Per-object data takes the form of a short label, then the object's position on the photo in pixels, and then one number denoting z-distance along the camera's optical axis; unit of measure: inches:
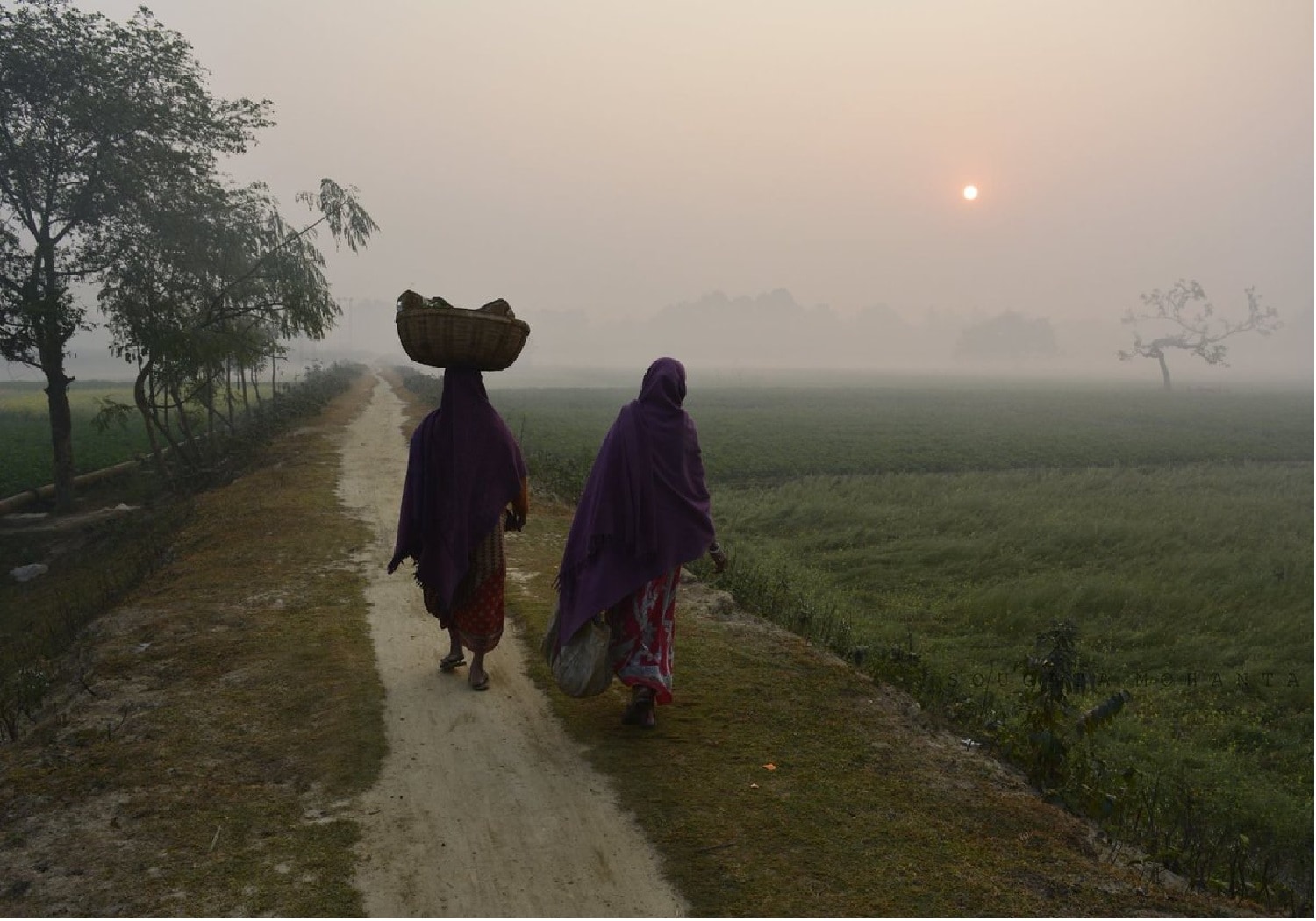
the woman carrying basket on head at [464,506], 199.9
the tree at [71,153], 561.3
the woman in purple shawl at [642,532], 177.8
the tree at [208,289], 587.5
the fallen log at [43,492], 628.3
